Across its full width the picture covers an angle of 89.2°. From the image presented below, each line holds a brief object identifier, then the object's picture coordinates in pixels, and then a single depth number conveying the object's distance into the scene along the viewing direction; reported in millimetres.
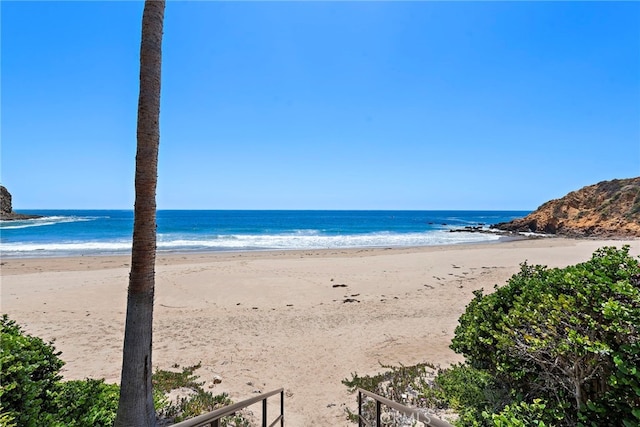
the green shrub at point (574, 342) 2223
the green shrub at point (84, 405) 3133
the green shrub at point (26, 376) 2576
